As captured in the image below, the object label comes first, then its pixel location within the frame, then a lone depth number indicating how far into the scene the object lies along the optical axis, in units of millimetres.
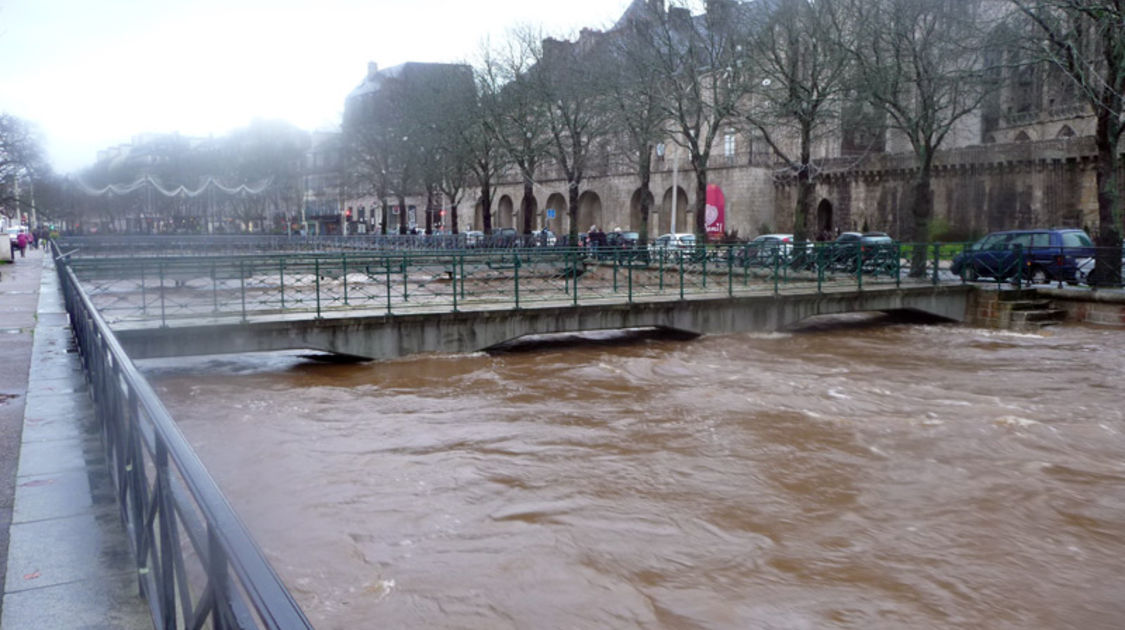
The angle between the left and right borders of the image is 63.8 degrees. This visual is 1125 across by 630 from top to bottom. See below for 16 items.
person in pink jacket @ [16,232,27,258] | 48531
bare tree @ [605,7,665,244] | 34031
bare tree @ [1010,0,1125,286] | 19688
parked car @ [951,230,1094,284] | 24156
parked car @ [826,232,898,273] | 23141
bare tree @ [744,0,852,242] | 27938
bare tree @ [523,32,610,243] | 38125
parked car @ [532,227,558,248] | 43406
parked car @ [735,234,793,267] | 22844
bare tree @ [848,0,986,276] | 25594
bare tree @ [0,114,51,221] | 51938
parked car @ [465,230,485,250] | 45156
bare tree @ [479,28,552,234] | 40438
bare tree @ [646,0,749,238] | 30953
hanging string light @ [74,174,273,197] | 71438
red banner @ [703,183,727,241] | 49875
